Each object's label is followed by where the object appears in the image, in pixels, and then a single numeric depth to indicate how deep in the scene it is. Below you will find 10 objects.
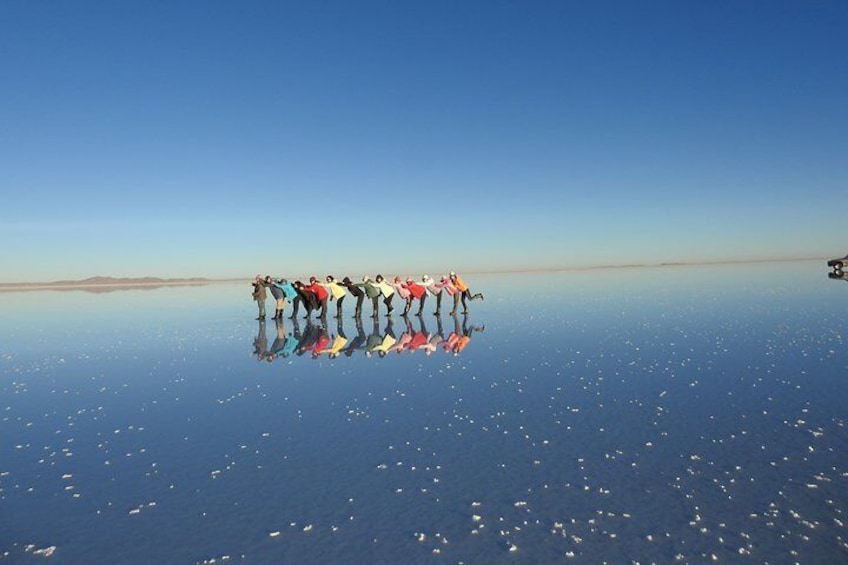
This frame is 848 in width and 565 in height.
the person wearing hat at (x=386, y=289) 36.44
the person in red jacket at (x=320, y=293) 36.06
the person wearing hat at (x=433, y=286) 36.81
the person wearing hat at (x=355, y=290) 35.62
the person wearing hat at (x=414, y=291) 37.19
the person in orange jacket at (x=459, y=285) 37.11
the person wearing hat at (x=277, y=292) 36.81
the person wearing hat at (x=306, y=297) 36.94
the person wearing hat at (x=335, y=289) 36.72
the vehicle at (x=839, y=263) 76.38
